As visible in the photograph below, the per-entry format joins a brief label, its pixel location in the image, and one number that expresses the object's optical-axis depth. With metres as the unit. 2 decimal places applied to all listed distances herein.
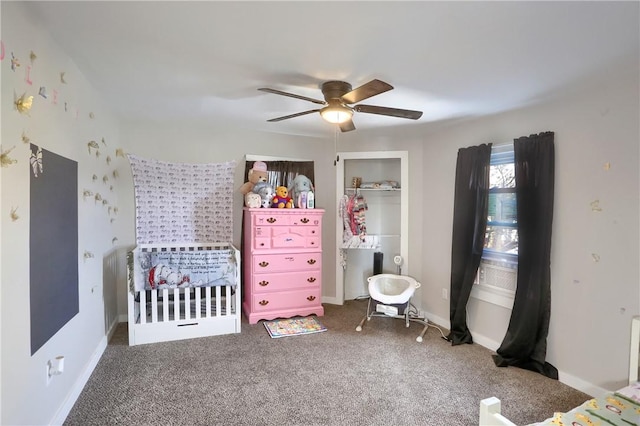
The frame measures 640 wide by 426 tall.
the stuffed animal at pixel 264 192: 3.61
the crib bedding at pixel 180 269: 2.96
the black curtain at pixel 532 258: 2.53
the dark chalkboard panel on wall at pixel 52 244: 1.59
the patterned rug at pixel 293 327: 3.25
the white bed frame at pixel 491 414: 1.20
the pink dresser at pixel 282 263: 3.53
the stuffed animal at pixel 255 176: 3.76
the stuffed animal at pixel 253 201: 3.54
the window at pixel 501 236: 2.89
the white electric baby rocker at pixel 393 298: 3.24
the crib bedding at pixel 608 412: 1.56
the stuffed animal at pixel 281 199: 3.67
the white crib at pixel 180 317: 2.98
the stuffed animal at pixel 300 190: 3.75
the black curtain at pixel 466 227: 3.03
